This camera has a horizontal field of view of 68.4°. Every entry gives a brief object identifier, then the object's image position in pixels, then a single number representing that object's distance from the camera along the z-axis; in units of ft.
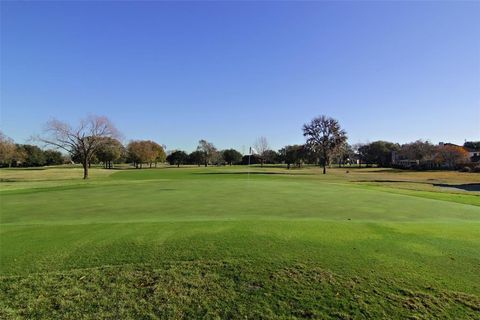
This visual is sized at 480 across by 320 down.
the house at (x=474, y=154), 385.42
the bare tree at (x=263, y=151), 498.44
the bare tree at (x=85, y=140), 177.78
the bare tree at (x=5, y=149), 223.92
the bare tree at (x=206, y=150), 457.27
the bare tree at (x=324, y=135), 260.62
